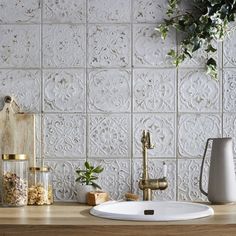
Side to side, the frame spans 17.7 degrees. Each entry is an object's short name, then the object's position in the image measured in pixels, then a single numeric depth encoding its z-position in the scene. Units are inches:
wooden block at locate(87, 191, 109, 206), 111.7
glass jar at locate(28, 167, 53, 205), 113.6
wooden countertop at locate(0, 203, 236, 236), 90.0
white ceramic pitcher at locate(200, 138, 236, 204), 112.2
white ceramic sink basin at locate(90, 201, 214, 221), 96.1
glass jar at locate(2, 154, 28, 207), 111.0
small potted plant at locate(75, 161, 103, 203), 114.9
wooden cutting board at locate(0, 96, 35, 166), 118.6
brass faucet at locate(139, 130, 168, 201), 113.9
